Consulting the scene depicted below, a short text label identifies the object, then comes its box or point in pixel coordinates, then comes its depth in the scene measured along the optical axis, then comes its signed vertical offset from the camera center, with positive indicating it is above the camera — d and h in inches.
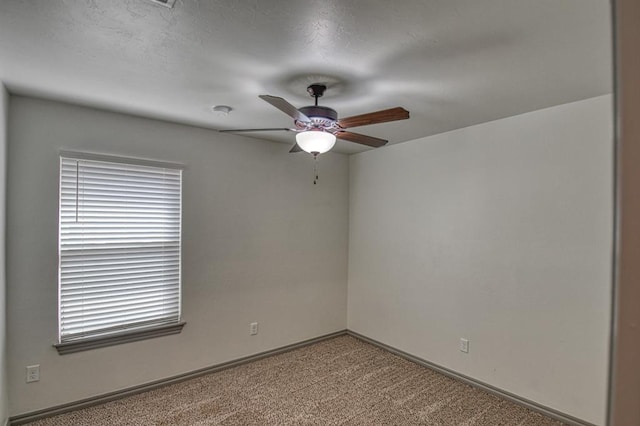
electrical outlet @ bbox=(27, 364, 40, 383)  103.3 -48.4
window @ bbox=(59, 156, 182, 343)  109.0 -12.3
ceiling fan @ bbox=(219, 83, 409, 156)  80.8 +22.4
